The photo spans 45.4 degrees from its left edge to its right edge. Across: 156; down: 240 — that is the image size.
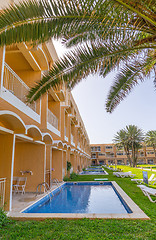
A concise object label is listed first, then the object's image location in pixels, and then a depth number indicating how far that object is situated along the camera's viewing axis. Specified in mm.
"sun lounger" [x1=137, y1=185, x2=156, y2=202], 8384
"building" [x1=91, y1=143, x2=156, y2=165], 73312
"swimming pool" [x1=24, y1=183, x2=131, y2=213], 8460
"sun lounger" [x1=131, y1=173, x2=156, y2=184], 14195
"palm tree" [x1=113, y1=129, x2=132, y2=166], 49388
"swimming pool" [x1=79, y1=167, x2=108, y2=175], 31856
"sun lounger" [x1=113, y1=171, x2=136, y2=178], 19953
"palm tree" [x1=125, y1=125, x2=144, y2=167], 47384
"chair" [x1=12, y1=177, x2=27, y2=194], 10812
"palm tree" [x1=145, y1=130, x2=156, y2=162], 56681
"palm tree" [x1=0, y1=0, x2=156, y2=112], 3748
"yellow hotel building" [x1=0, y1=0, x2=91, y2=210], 7105
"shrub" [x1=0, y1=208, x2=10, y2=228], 5705
